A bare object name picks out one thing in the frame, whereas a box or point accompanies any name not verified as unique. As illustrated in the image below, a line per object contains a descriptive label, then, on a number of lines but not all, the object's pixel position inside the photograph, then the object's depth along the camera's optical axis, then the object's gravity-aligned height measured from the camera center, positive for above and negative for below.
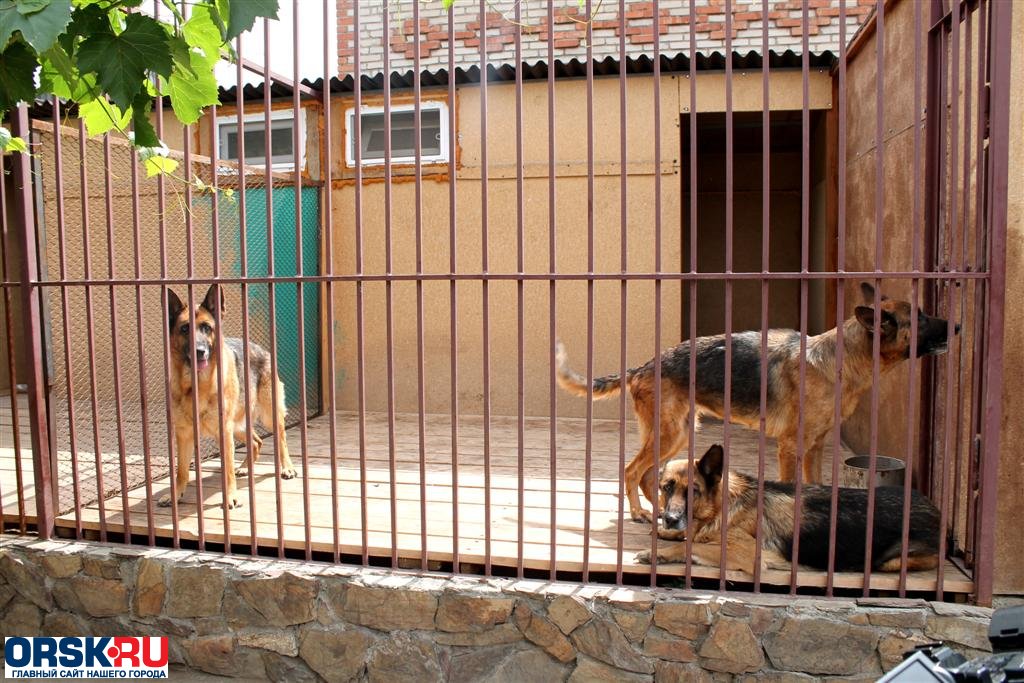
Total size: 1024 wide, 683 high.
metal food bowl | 4.77 -1.13
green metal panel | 8.09 +0.32
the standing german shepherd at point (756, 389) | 4.89 -0.61
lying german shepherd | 3.97 -1.19
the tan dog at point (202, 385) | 5.32 -0.60
